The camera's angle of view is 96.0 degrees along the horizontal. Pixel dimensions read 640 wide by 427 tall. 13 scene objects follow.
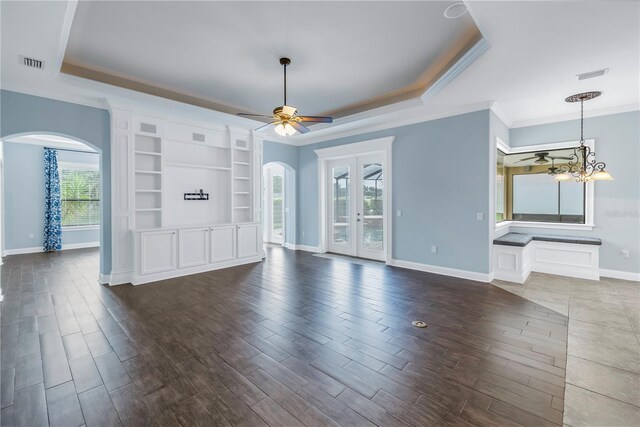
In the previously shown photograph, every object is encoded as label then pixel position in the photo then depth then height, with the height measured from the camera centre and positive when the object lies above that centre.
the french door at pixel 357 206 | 6.52 +0.12
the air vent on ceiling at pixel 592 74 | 3.54 +1.72
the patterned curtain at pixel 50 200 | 7.54 +0.34
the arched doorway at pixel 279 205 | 8.13 +0.20
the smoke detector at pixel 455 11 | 2.62 +1.87
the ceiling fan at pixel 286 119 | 3.73 +1.26
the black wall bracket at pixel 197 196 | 5.69 +0.33
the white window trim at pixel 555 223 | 5.15 +0.16
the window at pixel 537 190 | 5.49 +0.40
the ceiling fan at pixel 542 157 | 5.66 +1.05
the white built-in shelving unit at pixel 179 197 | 4.73 +0.29
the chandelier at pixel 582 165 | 4.30 +0.78
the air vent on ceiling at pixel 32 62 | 3.27 +1.75
